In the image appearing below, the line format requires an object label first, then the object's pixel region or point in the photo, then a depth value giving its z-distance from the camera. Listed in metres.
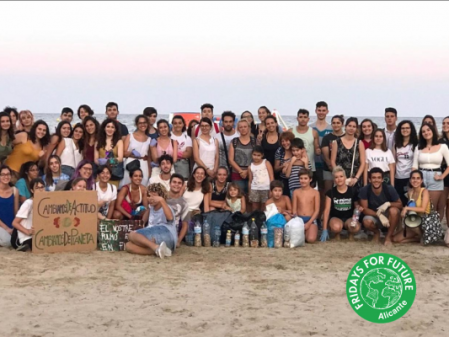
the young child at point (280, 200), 8.58
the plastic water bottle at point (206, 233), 8.28
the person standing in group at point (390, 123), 9.27
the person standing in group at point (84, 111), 9.80
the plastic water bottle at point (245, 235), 8.26
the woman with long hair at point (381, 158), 8.85
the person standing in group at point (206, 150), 9.02
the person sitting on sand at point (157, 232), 7.48
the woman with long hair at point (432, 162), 8.61
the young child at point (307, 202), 8.54
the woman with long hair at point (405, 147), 8.85
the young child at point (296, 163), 8.77
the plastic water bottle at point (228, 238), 8.27
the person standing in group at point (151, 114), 9.79
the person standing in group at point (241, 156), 9.00
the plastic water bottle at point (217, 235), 8.27
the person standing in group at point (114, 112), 9.62
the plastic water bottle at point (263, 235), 8.23
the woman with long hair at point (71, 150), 8.70
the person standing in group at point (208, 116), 9.49
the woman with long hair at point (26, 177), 8.20
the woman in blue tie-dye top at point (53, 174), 8.37
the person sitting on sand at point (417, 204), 8.29
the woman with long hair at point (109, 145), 8.65
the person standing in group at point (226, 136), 9.23
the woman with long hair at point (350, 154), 8.81
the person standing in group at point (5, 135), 8.41
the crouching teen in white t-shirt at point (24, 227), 7.61
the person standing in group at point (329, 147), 9.04
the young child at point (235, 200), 8.59
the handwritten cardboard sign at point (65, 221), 7.54
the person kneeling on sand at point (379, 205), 8.47
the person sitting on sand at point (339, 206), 8.59
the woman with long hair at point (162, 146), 8.87
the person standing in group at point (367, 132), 9.07
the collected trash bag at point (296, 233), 8.23
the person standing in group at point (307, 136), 9.16
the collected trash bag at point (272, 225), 8.30
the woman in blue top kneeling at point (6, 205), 7.92
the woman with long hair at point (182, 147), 9.06
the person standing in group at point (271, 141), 9.12
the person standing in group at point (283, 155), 8.89
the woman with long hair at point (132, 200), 8.27
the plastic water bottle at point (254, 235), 8.25
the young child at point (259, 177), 8.81
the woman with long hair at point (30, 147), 8.64
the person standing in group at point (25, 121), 9.48
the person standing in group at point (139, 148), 8.80
